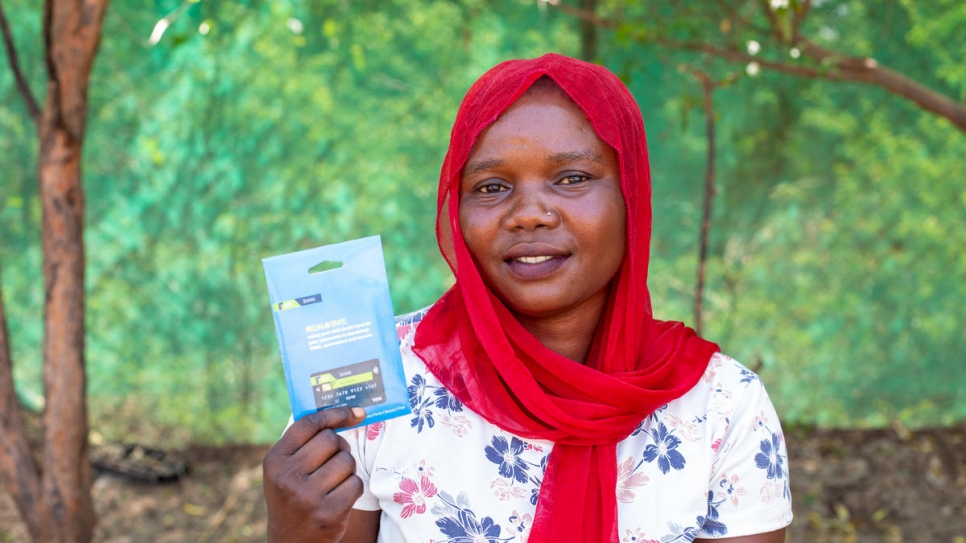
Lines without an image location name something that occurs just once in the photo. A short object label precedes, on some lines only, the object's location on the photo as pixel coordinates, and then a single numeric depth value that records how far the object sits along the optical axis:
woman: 1.67
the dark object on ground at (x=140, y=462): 3.97
